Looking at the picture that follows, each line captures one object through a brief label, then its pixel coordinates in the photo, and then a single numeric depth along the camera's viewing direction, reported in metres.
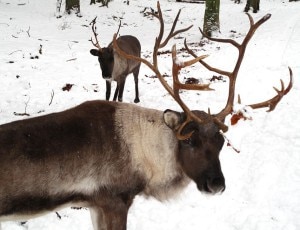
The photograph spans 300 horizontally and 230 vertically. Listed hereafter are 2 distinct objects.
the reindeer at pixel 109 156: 2.62
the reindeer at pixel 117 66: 6.61
